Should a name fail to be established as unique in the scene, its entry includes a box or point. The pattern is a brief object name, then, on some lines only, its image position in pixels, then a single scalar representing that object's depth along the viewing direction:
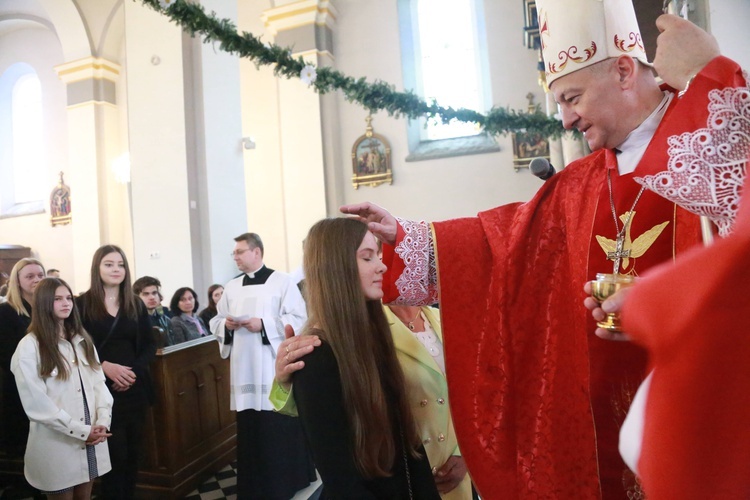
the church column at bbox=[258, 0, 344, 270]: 9.76
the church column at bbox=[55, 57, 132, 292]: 10.75
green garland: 3.88
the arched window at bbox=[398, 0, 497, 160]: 10.17
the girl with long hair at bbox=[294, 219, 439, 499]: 1.40
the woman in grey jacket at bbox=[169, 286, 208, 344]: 4.96
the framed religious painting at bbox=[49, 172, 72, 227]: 11.91
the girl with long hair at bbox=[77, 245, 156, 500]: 3.29
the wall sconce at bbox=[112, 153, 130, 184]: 10.65
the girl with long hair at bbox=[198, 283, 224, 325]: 5.98
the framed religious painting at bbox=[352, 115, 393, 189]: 10.09
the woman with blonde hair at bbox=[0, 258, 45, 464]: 3.66
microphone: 1.89
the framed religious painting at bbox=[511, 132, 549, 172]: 9.19
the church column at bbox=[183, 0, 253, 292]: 6.77
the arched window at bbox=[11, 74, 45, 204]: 13.06
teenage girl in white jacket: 2.83
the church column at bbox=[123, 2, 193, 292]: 6.68
